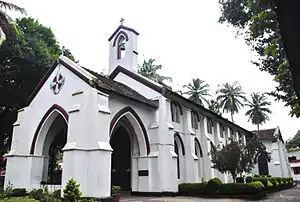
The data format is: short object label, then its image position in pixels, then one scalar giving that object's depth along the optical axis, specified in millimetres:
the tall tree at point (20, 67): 22281
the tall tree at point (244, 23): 15125
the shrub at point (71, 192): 11883
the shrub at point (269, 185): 22822
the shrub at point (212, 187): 17609
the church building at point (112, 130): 13719
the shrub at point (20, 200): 9487
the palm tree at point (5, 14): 15802
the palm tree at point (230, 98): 51094
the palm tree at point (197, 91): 49375
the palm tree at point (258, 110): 52688
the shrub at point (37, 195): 12217
